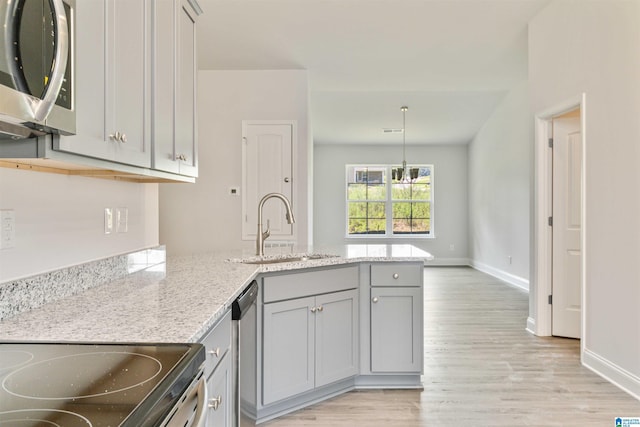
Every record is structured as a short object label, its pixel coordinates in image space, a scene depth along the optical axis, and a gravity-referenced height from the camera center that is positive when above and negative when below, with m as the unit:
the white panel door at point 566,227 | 3.64 -0.13
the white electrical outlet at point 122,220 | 1.89 -0.04
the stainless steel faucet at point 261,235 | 2.62 -0.15
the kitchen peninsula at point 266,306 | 1.12 -0.31
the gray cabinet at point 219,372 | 1.25 -0.53
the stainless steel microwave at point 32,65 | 0.81 +0.31
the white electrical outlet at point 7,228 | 1.20 -0.05
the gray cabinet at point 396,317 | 2.59 -0.67
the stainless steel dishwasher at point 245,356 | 1.62 -0.65
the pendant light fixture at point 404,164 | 6.78 +0.83
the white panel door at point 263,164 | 4.76 +0.56
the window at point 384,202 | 8.91 +0.22
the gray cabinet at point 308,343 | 2.18 -0.74
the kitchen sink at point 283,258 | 2.55 -0.30
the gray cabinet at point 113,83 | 1.14 +0.41
